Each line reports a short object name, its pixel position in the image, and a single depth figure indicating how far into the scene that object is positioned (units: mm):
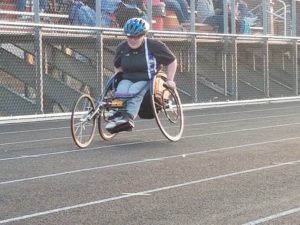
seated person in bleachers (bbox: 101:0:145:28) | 18031
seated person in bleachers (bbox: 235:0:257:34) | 22484
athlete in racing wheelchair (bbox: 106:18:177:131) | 10406
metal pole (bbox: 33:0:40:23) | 15956
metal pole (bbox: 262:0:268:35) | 22938
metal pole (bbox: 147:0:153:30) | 18672
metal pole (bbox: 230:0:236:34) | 21719
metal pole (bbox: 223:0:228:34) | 21375
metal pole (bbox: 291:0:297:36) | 24453
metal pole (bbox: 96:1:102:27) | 17461
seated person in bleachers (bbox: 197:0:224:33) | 20844
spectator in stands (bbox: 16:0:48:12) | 16047
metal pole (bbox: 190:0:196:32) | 19903
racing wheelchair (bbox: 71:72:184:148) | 10344
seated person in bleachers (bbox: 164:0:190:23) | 19781
